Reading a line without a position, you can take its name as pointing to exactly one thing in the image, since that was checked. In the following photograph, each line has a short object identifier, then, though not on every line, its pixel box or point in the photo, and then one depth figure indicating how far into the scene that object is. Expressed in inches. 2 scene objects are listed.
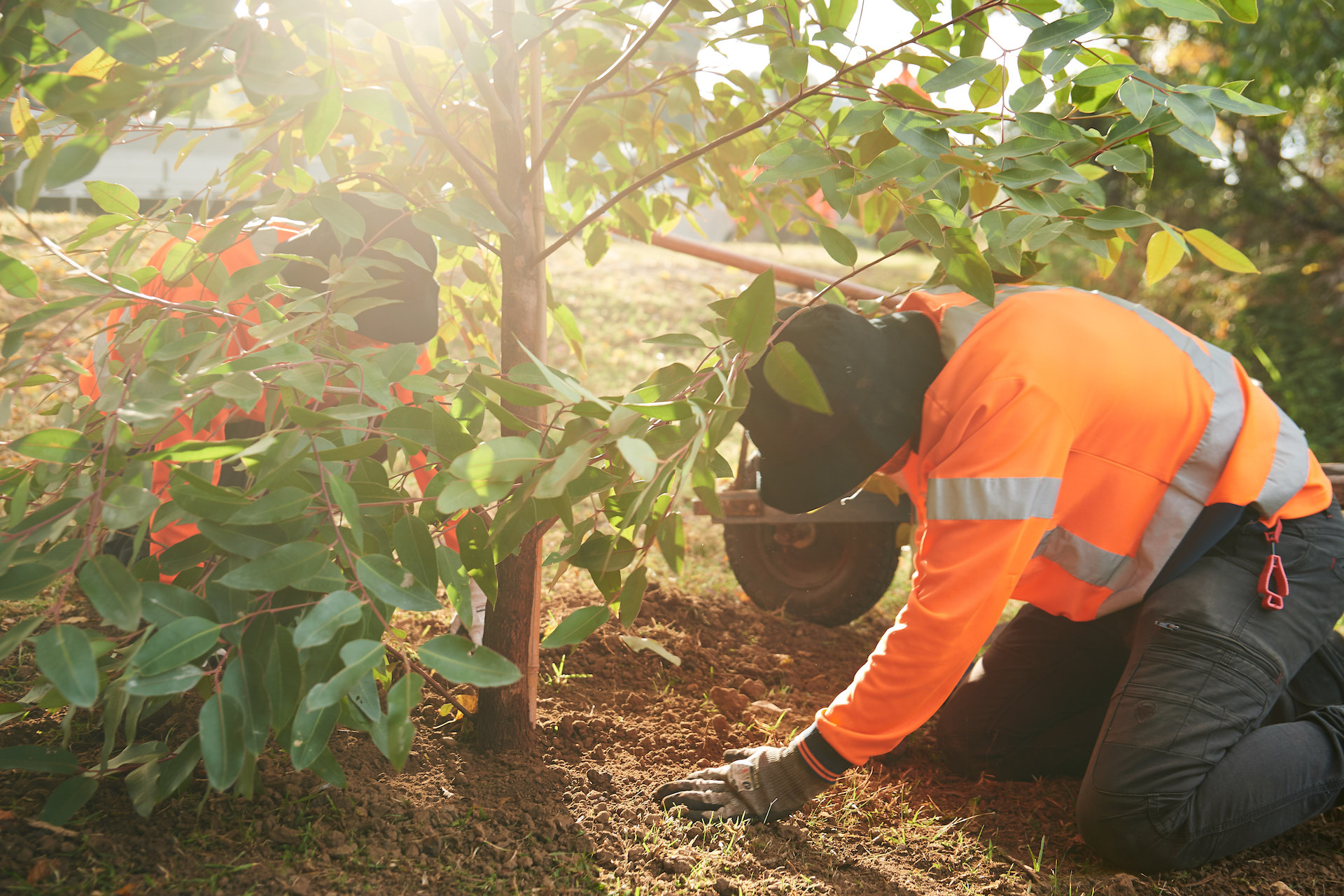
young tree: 39.6
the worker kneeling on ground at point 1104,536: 62.4
